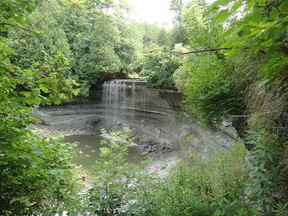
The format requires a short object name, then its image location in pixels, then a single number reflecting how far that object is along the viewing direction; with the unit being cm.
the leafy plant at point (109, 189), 247
